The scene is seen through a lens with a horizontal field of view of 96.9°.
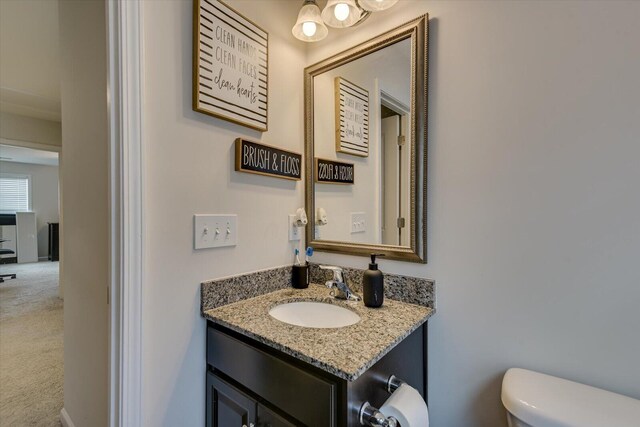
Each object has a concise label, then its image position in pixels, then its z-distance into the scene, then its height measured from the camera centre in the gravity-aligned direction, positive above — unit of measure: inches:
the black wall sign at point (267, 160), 43.0 +8.2
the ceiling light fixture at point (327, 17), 44.0 +30.8
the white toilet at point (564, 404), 24.8 -18.2
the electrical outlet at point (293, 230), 52.6 -3.9
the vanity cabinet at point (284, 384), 26.4 -19.0
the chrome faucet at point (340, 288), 44.4 -12.4
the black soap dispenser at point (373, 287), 40.3 -11.1
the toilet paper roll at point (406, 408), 27.7 -20.0
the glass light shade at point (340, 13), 43.9 +31.1
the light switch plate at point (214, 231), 38.7 -3.0
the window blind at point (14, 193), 238.8 +14.0
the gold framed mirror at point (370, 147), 41.1 +10.6
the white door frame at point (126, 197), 32.6 +1.4
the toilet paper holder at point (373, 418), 26.9 -20.0
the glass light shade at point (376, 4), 40.5 +29.7
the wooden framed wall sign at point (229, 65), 38.3 +21.2
